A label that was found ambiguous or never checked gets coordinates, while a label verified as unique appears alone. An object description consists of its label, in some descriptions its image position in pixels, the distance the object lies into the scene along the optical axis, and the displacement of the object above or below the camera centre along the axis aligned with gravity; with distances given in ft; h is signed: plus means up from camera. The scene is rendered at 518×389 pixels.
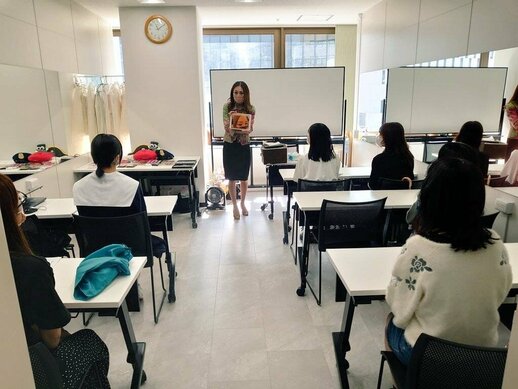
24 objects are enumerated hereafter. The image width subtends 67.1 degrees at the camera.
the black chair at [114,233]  7.59 -2.45
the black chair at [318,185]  10.88 -2.19
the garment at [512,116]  9.11 -0.28
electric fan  17.47 -4.03
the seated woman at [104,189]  8.20 -1.70
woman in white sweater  4.32 -1.75
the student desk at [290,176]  13.10 -2.33
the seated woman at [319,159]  11.51 -1.61
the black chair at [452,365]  3.74 -2.53
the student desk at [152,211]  9.29 -2.47
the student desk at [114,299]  5.41 -2.62
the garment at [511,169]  9.03 -1.48
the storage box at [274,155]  15.72 -1.94
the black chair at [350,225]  8.60 -2.72
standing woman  15.26 -1.63
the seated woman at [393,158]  10.67 -1.45
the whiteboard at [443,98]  10.13 +0.22
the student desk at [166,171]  15.10 -2.47
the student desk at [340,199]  9.46 -2.33
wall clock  15.96 +3.11
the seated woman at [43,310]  4.31 -2.25
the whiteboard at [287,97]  18.60 +0.40
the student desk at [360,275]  5.67 -2.53
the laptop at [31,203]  9.34 -2.33
